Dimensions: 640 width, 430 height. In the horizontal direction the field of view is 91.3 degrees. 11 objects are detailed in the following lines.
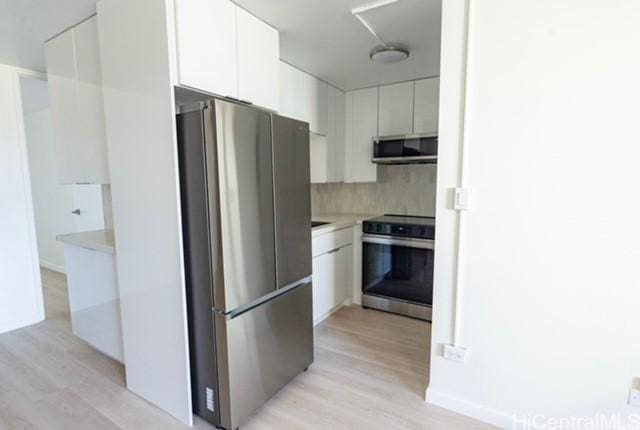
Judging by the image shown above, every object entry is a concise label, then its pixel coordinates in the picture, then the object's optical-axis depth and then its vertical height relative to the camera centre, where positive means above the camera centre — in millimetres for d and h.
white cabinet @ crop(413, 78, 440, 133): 3031 +760
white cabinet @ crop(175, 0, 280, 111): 1552 +754
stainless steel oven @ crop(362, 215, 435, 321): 2895 -792
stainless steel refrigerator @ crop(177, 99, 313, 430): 1517 -341
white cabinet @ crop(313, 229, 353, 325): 2756 -918
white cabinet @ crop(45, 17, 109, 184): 2045 +579
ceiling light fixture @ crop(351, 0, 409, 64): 2328 +989
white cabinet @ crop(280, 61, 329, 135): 2625 +790
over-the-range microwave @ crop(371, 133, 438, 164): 2896 +332
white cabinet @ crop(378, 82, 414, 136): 3180 +768
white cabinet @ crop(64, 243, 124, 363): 2178 -828
